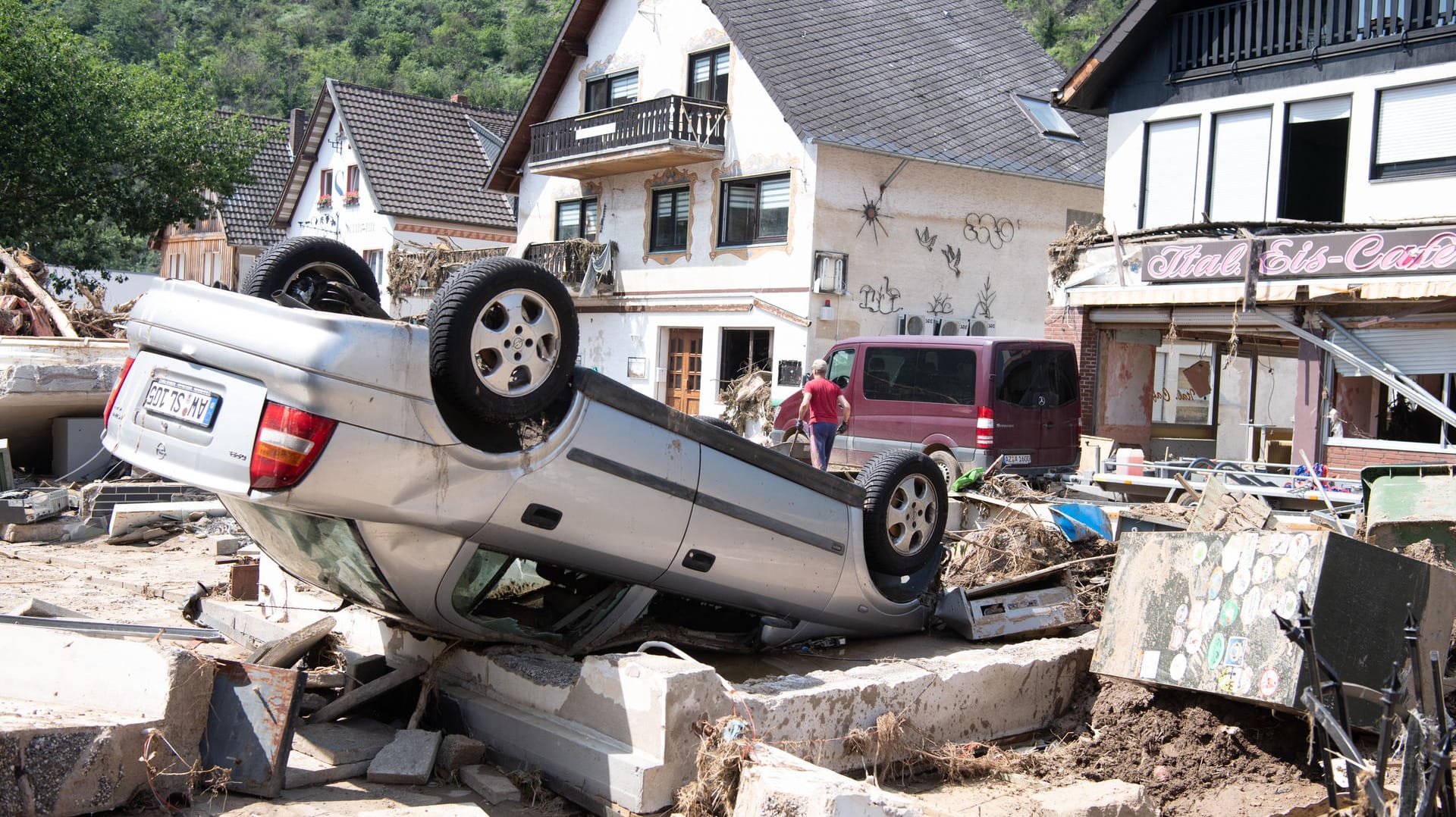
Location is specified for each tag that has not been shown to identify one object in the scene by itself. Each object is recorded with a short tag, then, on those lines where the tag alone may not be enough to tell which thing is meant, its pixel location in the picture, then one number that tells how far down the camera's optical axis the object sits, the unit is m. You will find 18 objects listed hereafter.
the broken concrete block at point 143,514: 12.16
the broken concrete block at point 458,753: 5.32
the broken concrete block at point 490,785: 5.08
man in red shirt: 13.99
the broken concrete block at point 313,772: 5.02
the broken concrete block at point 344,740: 5.28
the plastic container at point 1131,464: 14.04
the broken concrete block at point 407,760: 5.09
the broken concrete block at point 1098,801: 4.96
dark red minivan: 14.63
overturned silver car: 4.66
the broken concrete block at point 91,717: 4.24
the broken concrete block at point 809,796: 4.27
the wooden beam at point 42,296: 15.70
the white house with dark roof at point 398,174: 32.59
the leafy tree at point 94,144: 23.88
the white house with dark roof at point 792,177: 21.53
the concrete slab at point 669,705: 4.92
